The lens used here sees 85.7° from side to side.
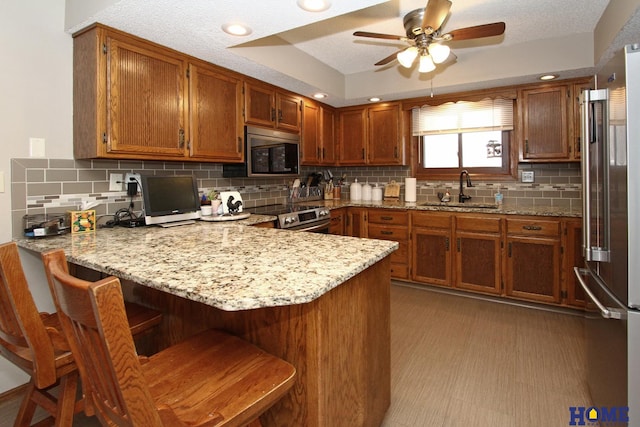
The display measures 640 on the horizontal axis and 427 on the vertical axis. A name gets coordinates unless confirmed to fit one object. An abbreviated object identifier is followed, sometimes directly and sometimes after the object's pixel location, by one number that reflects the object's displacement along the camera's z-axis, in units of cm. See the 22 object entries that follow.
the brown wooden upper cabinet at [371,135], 411
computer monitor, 236
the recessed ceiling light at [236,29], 211
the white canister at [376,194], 441
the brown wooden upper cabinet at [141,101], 207
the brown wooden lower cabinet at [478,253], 328
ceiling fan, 204
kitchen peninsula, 108
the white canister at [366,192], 445
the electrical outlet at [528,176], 359
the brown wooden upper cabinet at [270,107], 313
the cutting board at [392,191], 436
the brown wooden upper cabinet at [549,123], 318
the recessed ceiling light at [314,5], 182
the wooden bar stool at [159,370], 74
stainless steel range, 309
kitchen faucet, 378
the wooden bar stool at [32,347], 111
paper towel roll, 408
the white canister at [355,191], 451
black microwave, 314
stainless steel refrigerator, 130
